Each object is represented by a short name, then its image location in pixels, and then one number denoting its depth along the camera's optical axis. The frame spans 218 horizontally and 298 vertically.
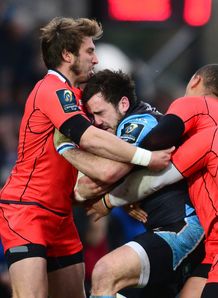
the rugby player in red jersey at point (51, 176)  16.77
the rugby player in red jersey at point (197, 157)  15.84
